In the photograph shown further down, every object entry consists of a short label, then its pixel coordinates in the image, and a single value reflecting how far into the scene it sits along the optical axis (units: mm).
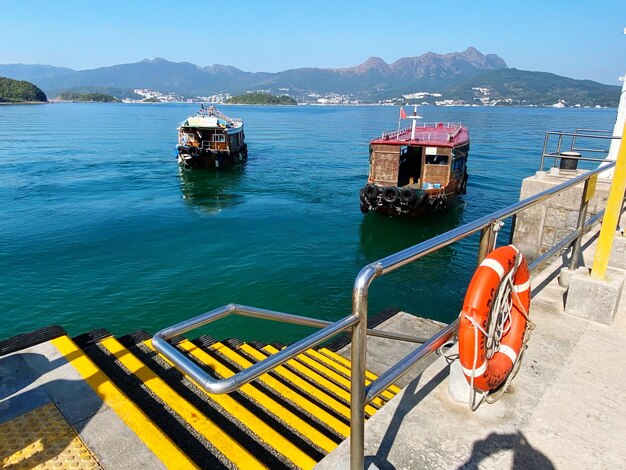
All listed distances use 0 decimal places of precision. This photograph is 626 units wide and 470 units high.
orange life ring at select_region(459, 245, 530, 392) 2025
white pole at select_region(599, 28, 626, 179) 11516
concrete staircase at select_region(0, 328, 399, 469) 2691
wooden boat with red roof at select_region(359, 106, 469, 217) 18750
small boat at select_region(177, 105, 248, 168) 32375
